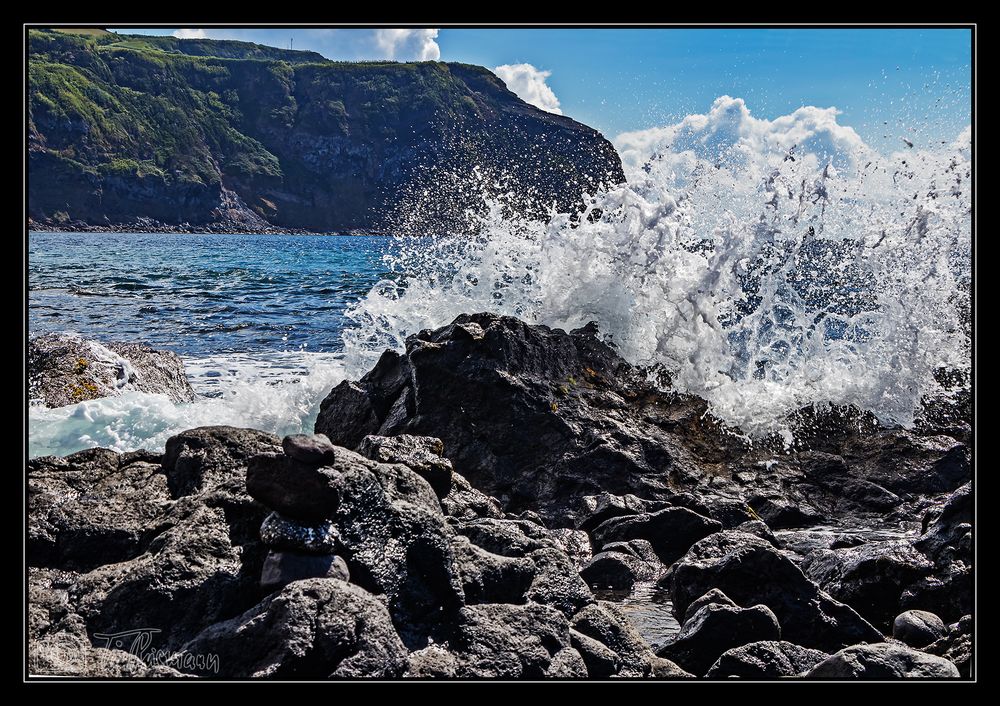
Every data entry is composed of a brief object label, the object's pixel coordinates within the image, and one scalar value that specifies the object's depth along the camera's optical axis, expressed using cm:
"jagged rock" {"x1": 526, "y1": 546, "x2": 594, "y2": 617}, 465
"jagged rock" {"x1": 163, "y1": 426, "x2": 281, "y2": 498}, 511
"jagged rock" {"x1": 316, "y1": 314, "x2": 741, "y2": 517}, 788
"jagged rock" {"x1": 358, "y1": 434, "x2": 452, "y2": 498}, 562
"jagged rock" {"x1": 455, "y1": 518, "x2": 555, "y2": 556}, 500
